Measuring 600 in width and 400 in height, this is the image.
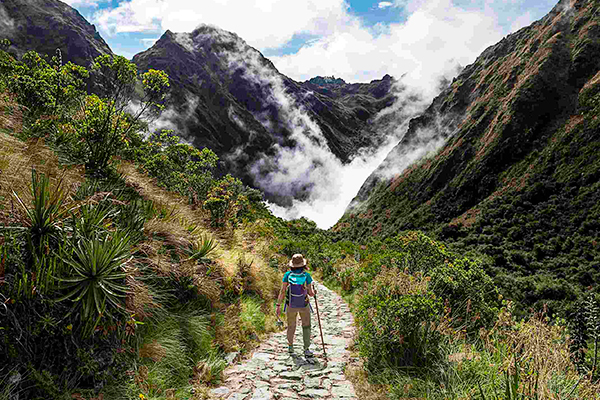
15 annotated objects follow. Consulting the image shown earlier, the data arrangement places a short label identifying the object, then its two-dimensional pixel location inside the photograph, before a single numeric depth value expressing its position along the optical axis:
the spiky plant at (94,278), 3.12
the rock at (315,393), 4.22
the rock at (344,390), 4.22
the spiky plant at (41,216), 3.21
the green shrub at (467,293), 5.68
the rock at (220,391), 4.16
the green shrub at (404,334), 4.41
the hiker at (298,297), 5.93
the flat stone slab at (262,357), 5.60
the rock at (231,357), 5.23
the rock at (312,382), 4.57
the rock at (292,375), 4.82
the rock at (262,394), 4.12
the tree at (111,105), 6.67
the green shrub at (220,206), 9.91
